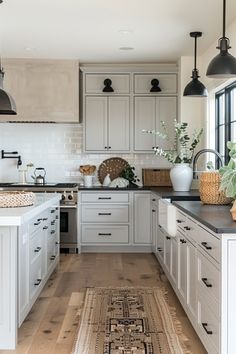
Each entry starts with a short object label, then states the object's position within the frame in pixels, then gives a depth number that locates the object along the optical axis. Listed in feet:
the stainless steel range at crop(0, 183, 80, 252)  21.15
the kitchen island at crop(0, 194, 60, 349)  10.19
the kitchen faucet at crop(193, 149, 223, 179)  16.13
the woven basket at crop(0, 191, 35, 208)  11.94
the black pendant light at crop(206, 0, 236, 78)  11.55
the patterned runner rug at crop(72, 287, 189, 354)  10.34
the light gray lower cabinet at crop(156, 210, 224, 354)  8.01
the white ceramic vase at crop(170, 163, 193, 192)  17.87
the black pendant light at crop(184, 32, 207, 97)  16.22
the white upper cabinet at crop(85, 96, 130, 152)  22.43
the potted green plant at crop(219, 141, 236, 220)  9.39
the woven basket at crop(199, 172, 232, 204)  12.80
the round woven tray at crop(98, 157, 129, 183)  23.36
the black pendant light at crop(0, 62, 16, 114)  13.46
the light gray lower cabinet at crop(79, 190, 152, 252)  21.47
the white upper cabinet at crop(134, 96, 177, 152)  22.47
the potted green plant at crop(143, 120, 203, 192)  17.88
